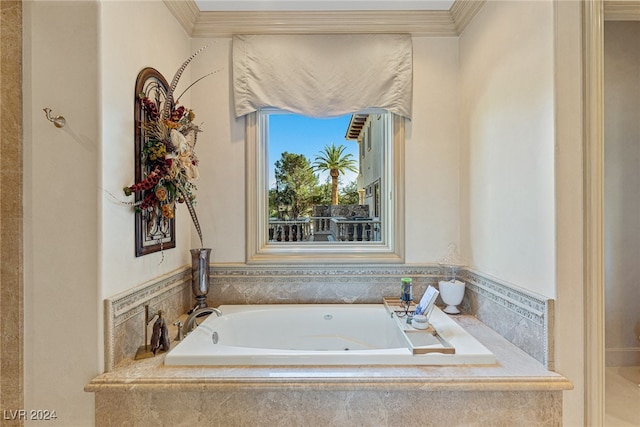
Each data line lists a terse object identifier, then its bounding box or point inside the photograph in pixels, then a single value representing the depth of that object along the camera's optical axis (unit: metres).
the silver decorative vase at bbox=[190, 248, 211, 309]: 2.12
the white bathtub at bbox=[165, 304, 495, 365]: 1.71
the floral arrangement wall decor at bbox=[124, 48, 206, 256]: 1.60
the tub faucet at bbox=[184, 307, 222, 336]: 1.78
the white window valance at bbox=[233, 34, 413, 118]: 2.24
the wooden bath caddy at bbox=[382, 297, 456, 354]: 1.47
